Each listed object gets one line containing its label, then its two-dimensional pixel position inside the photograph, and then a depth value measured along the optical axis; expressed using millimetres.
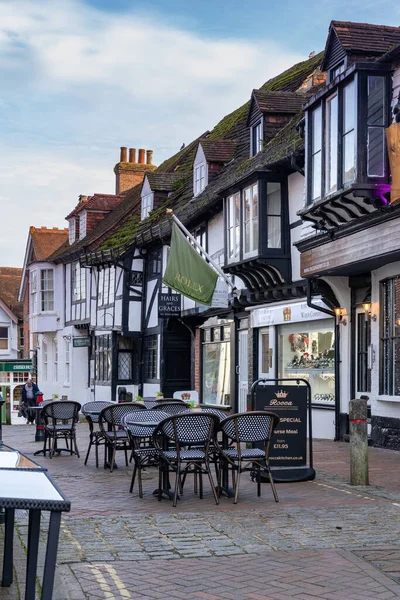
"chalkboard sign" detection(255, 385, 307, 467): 11484
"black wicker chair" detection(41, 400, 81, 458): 15734
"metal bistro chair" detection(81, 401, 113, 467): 15246
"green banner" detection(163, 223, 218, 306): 21844
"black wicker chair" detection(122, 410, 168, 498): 10844
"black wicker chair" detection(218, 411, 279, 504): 10172
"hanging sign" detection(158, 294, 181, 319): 28422
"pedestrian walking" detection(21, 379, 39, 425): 35000
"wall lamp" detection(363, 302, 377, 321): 17172
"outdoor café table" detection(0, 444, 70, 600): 4422
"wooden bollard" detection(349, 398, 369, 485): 11000
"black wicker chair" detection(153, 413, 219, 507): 10117
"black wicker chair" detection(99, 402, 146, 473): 13414
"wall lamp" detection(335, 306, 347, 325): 18312
